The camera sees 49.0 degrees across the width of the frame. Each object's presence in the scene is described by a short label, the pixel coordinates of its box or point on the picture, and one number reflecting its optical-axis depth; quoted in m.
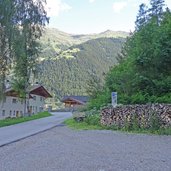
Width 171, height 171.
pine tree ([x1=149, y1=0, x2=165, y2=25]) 21.83
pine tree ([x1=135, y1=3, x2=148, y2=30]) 22.46
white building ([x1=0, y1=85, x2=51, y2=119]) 27.94
